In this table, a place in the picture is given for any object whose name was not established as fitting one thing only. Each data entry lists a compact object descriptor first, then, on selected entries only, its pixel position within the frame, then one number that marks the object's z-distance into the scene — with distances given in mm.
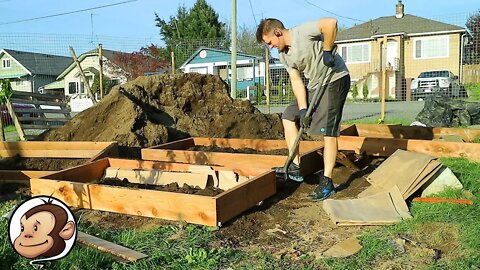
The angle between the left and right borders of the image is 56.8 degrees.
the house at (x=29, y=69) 38250
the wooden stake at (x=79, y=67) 10408
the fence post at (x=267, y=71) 11191
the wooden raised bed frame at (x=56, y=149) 6043
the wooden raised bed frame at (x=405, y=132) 6598
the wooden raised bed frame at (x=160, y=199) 3398
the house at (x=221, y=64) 33188
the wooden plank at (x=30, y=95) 9375
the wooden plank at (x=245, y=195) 3410
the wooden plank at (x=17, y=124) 8392
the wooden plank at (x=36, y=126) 8862
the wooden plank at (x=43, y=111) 9242
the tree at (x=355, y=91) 27266
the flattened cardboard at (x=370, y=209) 3383
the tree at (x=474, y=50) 14696
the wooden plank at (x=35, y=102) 9409
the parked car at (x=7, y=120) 15719
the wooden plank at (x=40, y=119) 8898
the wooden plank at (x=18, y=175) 5137
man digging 4066
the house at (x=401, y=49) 29016
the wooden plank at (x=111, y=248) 2742
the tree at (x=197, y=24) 44062
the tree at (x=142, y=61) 34062
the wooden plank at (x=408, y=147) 5246
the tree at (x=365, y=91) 26719
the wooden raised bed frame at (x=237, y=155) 4809
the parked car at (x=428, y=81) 22797
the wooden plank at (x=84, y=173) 4452
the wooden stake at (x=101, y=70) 11188
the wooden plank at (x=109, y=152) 5500
